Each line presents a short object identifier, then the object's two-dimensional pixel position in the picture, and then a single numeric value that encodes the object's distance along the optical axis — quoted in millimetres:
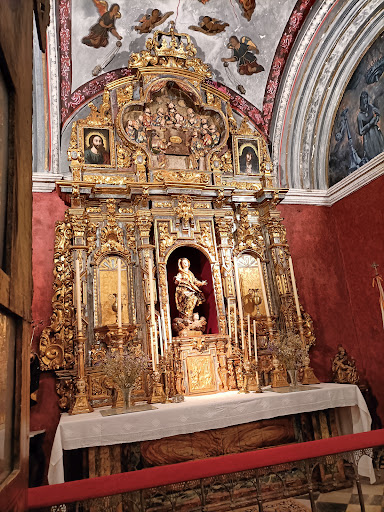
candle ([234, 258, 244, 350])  6293
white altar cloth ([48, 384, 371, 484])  4770
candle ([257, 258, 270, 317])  7367
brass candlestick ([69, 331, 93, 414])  5766
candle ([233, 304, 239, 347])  7097
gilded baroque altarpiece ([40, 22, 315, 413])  6625
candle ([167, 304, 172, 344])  6886
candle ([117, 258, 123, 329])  5797
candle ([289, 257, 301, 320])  7186
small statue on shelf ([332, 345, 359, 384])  7309
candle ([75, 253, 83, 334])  6086
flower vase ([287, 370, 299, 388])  6133
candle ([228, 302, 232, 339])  7271
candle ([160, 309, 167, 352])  6766
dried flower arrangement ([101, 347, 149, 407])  5324
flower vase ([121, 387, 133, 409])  5301
